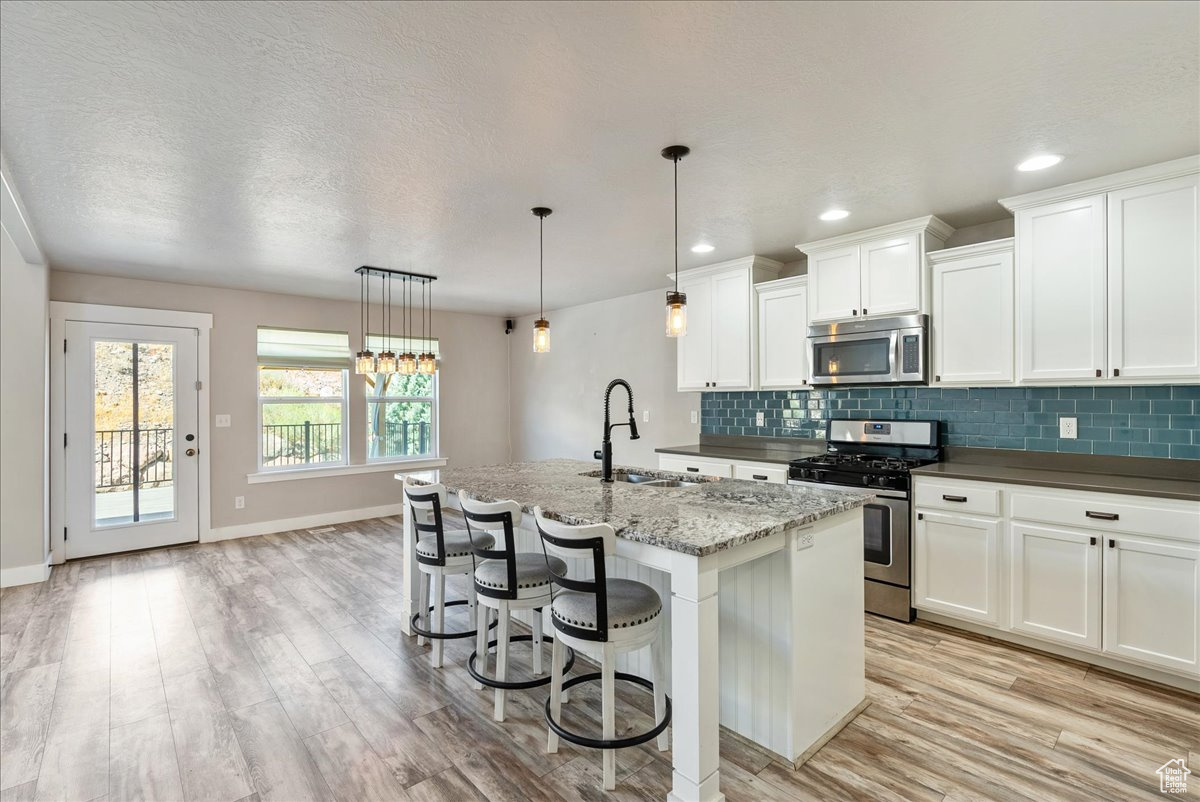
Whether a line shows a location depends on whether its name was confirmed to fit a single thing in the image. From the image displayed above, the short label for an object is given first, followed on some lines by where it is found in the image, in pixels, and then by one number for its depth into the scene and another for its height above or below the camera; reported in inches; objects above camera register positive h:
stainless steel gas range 129.9 -21.1
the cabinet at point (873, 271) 135.0 +32.2
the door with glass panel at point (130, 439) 182.7 -12.3
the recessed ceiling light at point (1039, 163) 99.7 +42.2
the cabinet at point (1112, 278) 102.0 +22.8
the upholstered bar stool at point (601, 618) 73.0 -29.4
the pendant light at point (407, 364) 162.6 +10.5
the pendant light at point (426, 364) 168.0 +10.8
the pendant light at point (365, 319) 158.9 +34.7
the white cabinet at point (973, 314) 124.1 +18.9
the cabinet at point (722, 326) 171.0 +22.7
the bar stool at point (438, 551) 105.0 -28.9
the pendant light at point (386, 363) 160.7 +10.5
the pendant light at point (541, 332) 122.8 +14.9
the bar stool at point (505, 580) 87.1 -29.1
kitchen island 69.8 -29.4
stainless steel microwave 135.9 +11.5
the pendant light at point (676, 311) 99.7 +15.6
